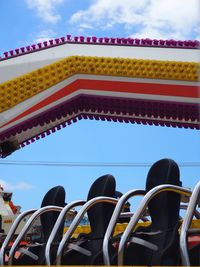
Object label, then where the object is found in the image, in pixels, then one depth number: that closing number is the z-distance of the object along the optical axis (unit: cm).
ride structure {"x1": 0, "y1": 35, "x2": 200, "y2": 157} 941
